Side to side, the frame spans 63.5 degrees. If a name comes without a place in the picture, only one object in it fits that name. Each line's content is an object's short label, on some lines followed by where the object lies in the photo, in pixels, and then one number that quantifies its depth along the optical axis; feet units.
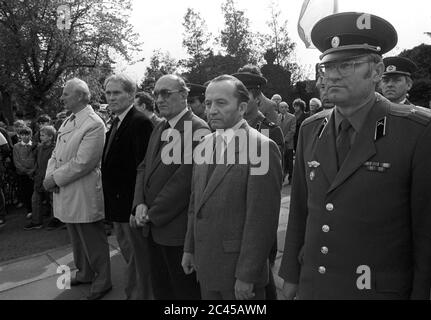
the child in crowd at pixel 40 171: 20.24
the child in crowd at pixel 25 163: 22.03
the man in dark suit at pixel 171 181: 9.21
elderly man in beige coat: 11.60
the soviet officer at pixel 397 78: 11.98
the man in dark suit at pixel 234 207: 6.89
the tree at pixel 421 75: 65.10
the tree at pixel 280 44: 93.09
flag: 12.91
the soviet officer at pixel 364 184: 4.91
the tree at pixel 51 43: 56.70
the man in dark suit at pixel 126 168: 10.70
